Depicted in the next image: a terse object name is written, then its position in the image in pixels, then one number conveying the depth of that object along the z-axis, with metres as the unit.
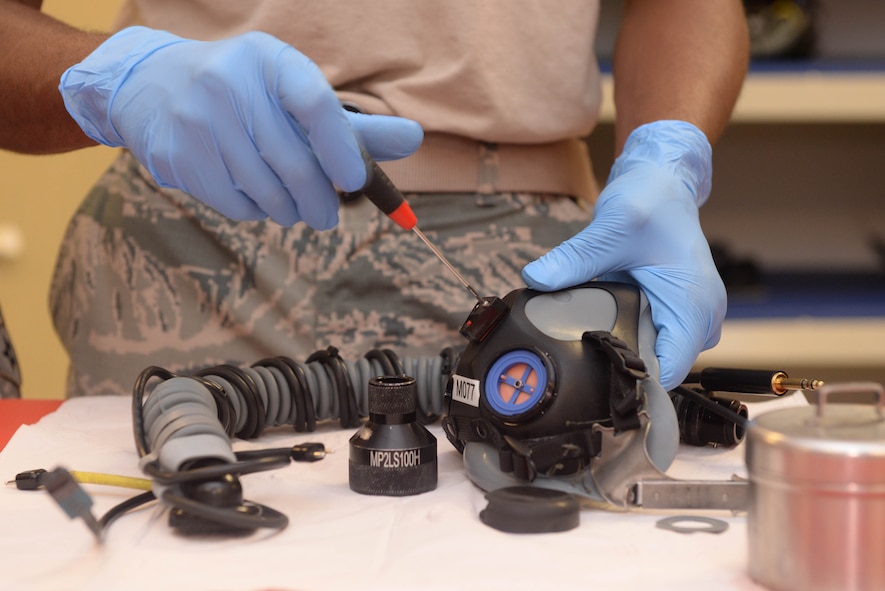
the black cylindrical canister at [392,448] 0.77
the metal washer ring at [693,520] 0.69
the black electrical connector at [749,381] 0.87
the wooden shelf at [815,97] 2.14
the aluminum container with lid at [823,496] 0.51
